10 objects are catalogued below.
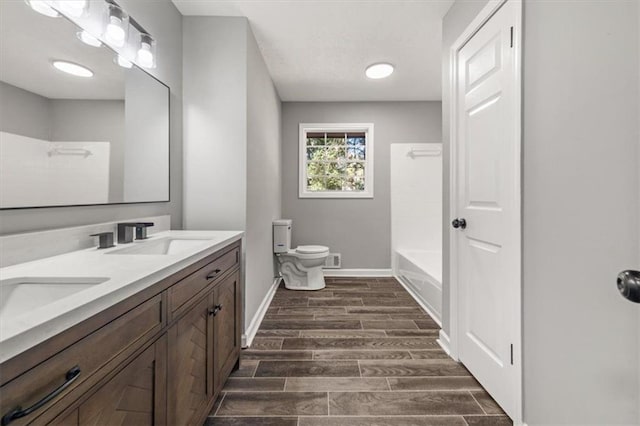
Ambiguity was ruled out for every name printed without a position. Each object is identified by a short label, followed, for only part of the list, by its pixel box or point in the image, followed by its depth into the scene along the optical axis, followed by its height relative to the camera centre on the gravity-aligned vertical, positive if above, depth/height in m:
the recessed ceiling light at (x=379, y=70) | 2.85 +1.44
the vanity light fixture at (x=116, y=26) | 1.40 +0.93
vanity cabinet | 0.51 -0.38
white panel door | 1.32 +0.03
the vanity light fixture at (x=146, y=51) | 1.64 +0.94
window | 4.04 +0.72
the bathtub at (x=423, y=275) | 2.58 -0.68
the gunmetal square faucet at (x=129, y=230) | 1.40 -0.10
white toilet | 3.29 -0.58
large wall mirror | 1.00 +0.40
